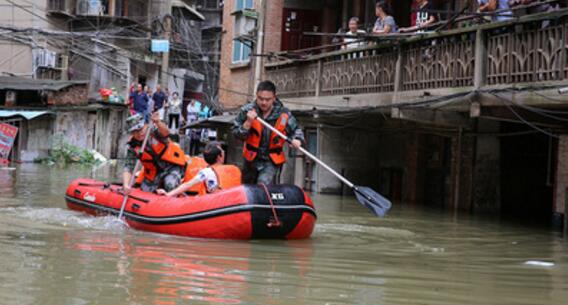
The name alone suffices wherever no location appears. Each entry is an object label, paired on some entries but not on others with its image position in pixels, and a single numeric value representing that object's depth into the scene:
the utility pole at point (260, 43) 23.33
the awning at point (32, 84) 31.38
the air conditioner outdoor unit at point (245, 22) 24.11
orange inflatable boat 9.51
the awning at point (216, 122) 24.34
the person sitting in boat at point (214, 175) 10.24
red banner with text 28.92
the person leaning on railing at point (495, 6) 12.34
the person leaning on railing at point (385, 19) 15.20
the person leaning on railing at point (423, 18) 13.85
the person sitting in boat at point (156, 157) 11.68
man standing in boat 10.32
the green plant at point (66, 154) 30.67
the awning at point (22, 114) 30.06
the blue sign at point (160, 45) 37.47
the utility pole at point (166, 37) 42.56
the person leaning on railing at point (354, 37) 14.85
